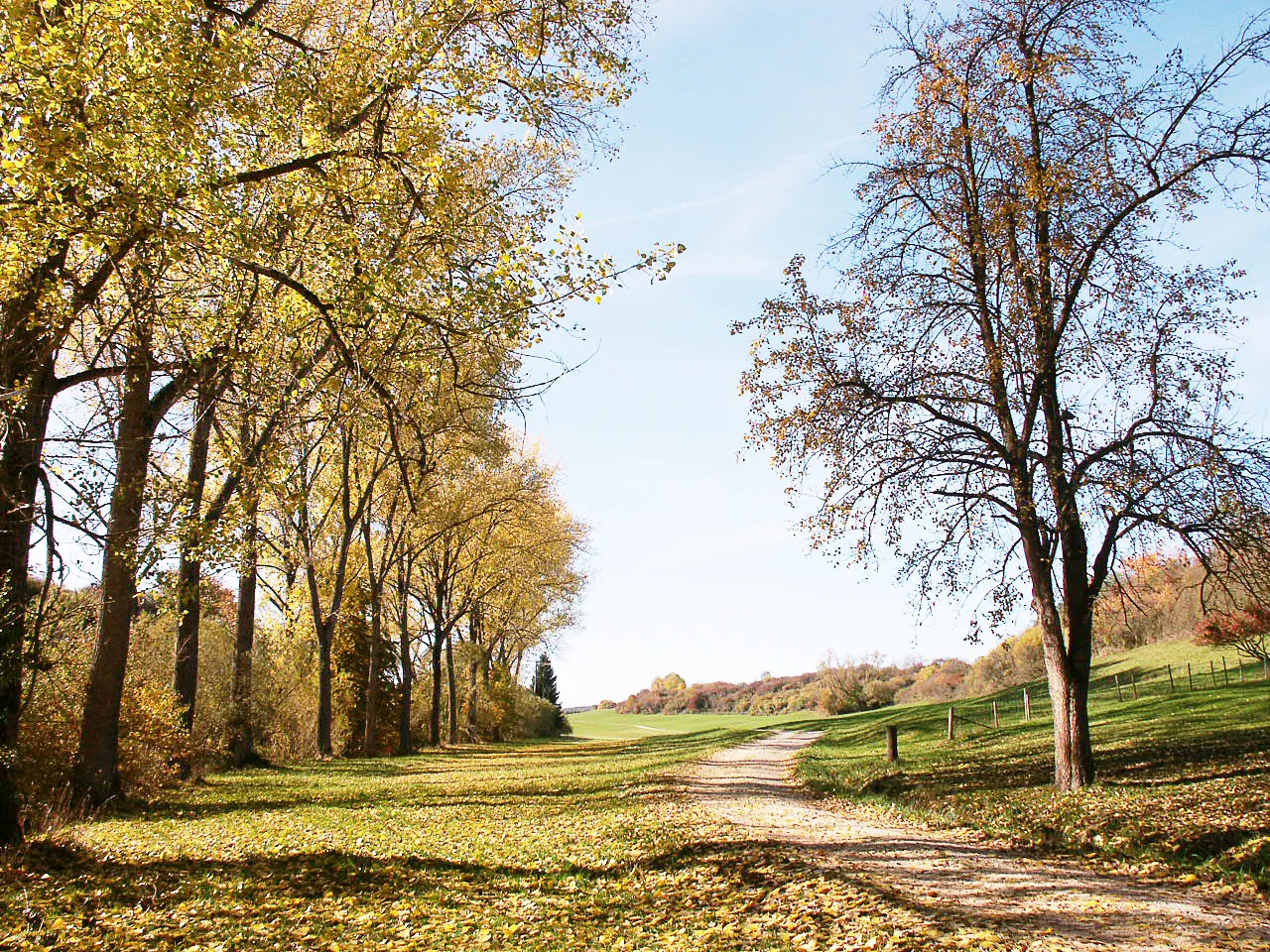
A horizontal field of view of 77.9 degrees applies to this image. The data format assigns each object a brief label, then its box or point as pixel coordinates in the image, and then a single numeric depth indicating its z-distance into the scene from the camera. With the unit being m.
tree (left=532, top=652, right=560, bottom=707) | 66.81
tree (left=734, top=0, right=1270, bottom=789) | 12.03
